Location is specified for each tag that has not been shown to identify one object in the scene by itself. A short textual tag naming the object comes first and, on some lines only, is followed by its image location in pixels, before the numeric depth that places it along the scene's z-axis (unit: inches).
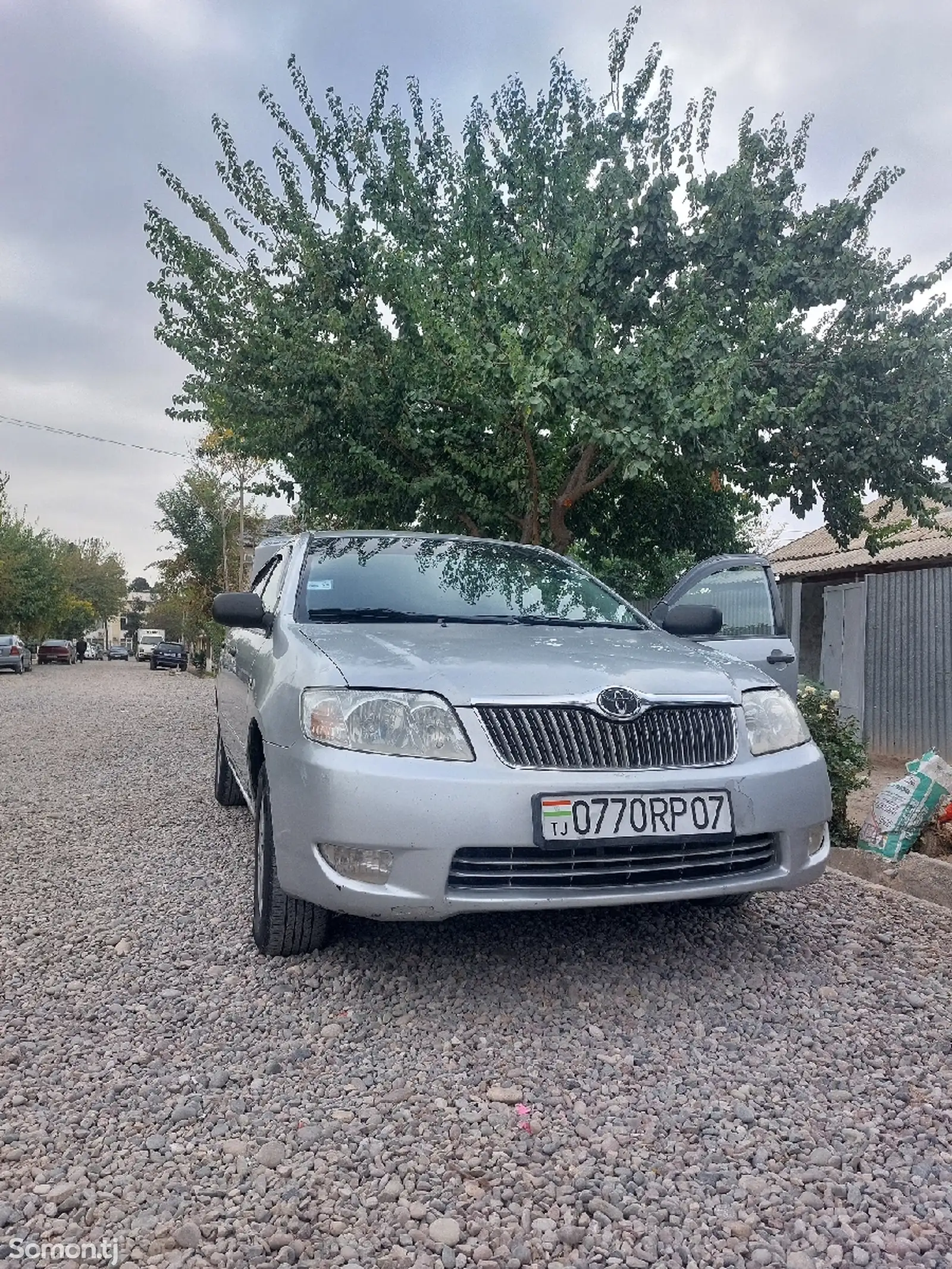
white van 2340.1
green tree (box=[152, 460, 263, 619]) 1331.2
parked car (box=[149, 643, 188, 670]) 1665.8
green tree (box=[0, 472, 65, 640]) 1683.1
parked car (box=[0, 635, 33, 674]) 1293.1
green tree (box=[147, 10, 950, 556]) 304.0
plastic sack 170.9
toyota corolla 103.7
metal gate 392.2
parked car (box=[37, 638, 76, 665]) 1895.9
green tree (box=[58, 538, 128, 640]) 2854.3
